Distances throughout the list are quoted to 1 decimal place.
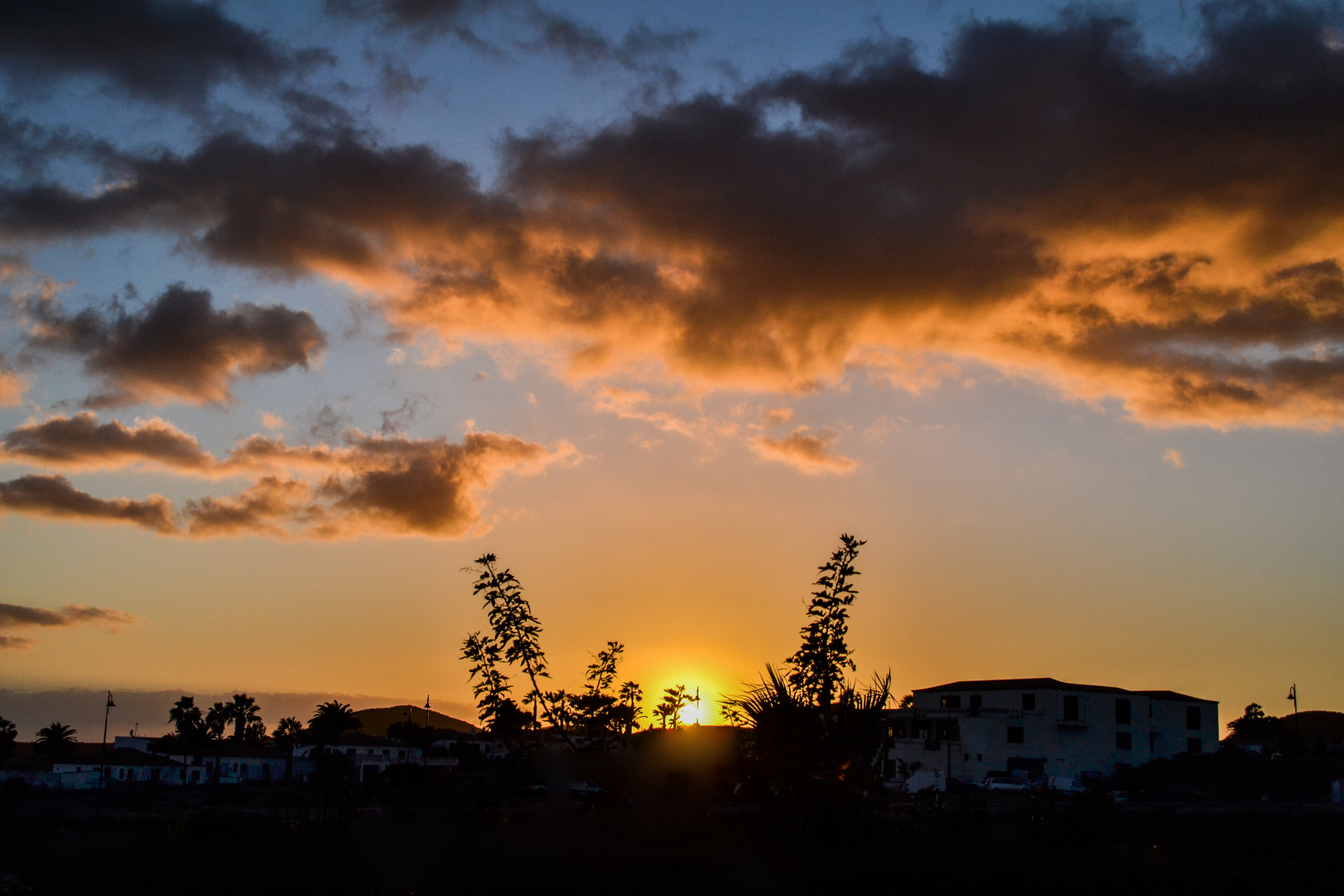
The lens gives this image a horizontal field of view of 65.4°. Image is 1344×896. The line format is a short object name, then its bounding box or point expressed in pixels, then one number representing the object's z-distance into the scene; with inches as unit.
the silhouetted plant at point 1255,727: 5032.2
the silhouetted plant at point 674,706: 548.4
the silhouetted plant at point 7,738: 4136.3
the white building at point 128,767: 4018.2
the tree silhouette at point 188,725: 4828.7
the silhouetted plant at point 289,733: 4940.9
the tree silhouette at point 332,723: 4653.1
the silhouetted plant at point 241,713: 5036.9
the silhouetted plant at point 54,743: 4904.0
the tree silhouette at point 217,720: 4968.0
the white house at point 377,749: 4116.6
